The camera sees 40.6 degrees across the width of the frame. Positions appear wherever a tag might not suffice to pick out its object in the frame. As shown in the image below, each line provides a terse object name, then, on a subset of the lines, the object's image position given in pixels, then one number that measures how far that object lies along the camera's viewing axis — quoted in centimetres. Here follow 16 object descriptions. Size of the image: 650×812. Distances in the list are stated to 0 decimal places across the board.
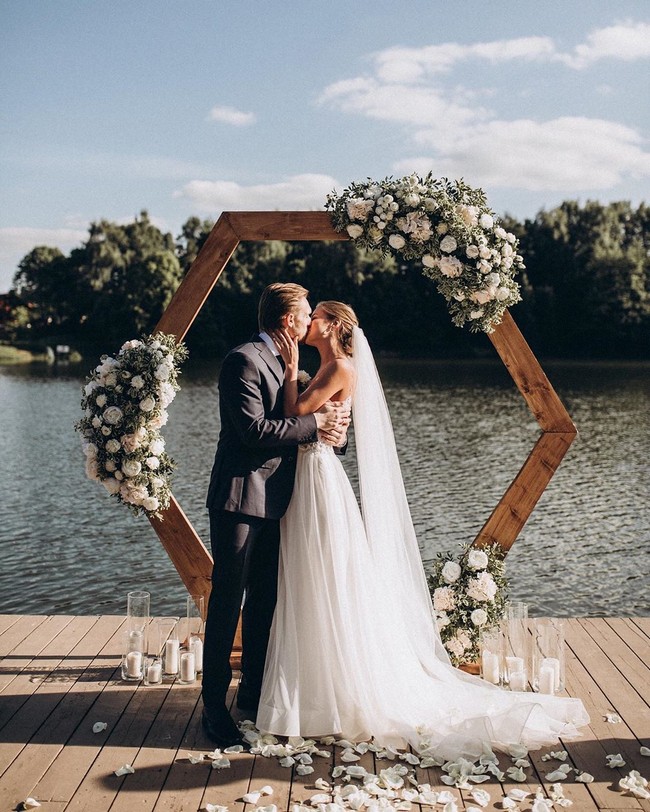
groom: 428
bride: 424
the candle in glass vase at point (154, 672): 493
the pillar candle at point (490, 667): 503
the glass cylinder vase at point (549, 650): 485
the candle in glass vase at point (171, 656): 509
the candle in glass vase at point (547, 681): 477
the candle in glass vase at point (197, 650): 516
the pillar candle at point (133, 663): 505
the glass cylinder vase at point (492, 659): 503
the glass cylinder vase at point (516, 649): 489
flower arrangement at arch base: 520
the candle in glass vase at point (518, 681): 488
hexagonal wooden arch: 530
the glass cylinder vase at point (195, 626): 518
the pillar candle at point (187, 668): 500
